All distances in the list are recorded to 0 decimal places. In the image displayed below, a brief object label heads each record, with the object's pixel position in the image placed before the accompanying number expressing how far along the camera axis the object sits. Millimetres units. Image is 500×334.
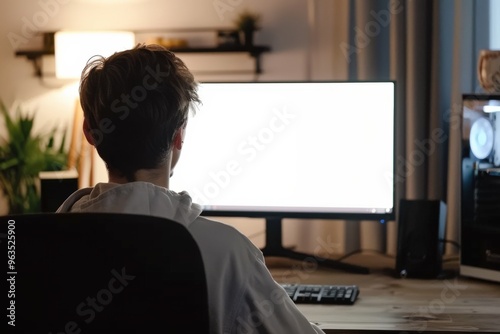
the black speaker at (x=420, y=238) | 2100
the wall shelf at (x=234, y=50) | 2638
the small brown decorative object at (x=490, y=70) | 2137
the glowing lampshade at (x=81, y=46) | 2574
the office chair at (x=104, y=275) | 1038
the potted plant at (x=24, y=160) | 2736
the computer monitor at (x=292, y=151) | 2143
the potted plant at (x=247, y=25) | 2629
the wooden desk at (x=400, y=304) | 1685
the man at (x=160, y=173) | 1229
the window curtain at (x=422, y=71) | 2424
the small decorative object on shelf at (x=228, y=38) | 2662
